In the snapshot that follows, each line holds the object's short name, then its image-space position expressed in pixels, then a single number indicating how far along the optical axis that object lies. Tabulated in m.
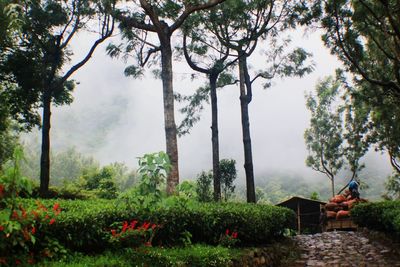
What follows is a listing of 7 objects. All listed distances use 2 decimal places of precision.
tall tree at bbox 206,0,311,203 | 15.74
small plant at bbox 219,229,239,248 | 6.85
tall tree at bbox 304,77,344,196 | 33.31
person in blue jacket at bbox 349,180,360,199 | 17.53
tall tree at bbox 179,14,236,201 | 16.30
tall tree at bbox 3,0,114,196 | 17.05
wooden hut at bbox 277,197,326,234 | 22.98
